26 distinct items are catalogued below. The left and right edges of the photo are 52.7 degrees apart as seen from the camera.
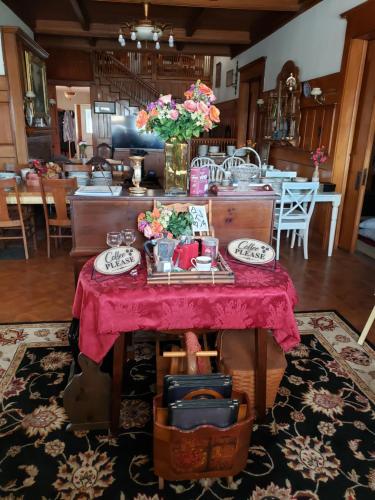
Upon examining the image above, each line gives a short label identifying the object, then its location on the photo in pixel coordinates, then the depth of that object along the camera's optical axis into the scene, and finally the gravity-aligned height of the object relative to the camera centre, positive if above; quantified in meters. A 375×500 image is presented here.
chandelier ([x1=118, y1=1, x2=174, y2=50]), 5.08 +1.32
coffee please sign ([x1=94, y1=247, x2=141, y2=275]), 1.89 -0.65
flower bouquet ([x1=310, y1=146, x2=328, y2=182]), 4.89 -0.31
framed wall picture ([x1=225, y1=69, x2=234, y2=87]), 9.45 +1.32
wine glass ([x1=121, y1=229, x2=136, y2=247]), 2.15 -0.58
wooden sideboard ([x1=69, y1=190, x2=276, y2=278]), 2.43 -0.54
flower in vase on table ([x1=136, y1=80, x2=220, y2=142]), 2.07 +0.09
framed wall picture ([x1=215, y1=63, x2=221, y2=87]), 10.70 +1.57
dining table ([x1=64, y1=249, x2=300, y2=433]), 1.72 -0.80
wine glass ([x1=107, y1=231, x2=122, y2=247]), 2.13 -0.59
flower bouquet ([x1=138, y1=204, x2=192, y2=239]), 2.04 -0.48
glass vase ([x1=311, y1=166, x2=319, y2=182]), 4.81 -0.50
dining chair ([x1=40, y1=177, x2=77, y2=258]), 4.18 -0.74
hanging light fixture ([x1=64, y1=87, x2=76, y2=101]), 12.87 +1.15
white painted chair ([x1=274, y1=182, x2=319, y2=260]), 4.38 -0.87
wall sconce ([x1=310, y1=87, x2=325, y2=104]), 5.09 +0.52
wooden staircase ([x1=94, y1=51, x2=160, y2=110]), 10.12 +1.21
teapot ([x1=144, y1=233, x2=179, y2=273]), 1.87 -0.59
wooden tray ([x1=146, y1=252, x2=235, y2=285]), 1.80 -0.67
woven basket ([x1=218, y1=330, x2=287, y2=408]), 1.98 -1.17
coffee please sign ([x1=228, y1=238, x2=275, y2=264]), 2.06 -0.64
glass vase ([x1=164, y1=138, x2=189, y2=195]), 2.31 -0.22
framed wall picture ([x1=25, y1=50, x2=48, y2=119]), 6.16 +0.78
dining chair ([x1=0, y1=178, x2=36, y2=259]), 4.08 -0.92
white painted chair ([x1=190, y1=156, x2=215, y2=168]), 6.32 -0.48
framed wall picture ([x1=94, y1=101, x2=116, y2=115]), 10.27 +0.58
